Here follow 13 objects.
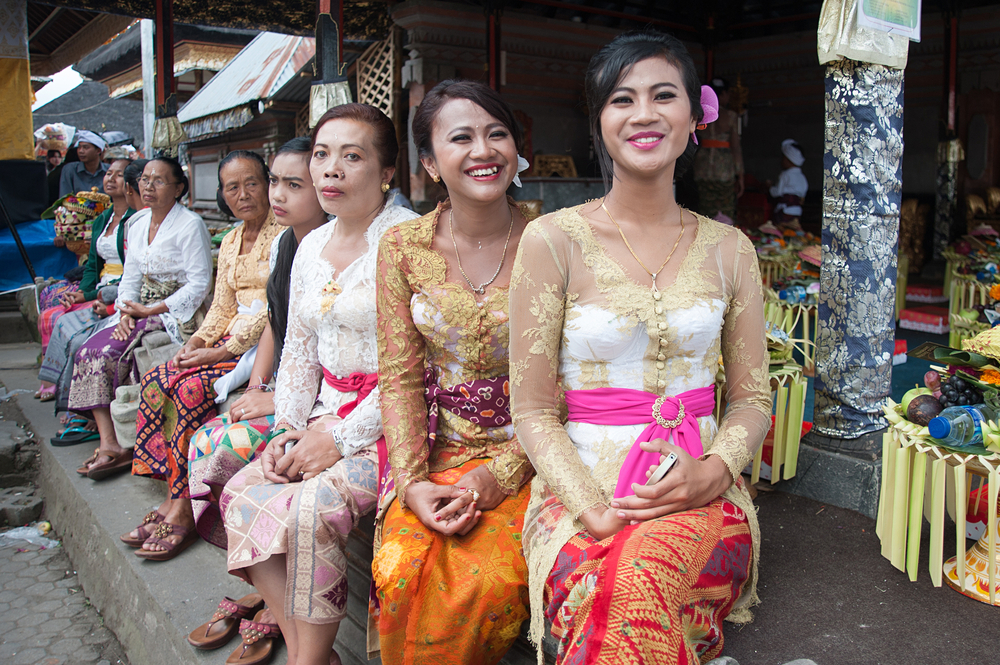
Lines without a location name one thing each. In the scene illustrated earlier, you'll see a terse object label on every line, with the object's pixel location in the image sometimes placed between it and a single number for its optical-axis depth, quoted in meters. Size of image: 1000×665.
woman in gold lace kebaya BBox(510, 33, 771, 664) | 1.60
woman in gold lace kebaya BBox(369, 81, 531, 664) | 1.73
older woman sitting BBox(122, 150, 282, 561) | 3.06
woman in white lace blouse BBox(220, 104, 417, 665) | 2.01
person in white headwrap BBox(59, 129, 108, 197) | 7.89
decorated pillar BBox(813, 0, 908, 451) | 2.54
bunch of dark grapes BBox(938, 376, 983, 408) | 1.99
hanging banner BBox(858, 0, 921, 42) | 2.47
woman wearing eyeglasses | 3.95
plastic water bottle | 1.90
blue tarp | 7.61
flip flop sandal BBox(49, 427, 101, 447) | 4.40
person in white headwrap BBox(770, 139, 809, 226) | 7.75
